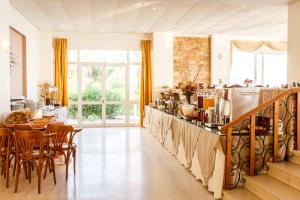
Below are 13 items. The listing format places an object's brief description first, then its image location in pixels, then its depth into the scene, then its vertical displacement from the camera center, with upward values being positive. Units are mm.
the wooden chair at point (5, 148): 3503 -907
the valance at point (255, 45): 9214 +1710
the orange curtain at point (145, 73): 8898 +594
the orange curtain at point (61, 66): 8555 +824
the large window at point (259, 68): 9329 +834
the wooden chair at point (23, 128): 3720 -598
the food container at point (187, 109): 4740 -399
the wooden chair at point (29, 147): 3191 -805
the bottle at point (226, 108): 3472 -280
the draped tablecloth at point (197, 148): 3108 -977
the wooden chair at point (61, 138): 3711 -773
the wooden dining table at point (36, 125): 3962 -610
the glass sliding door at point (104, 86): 8904 +116
